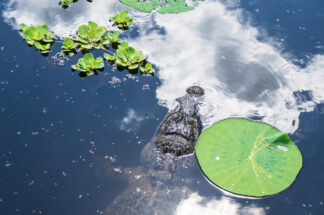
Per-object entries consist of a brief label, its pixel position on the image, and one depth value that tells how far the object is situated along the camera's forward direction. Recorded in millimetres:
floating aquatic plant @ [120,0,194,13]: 5957
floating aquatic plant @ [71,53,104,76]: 4852
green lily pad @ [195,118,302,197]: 3543
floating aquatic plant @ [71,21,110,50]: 5293
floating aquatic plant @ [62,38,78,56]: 5160
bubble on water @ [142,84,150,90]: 4656
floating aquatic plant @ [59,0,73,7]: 6176
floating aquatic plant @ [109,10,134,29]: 5637
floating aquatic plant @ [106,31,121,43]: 5328
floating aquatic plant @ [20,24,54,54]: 5305
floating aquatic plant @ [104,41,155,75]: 4898
